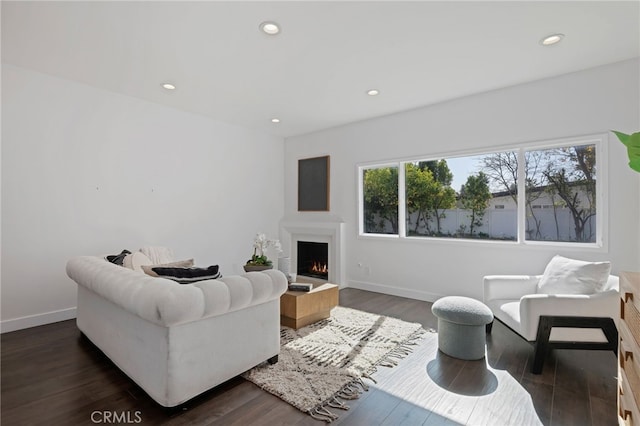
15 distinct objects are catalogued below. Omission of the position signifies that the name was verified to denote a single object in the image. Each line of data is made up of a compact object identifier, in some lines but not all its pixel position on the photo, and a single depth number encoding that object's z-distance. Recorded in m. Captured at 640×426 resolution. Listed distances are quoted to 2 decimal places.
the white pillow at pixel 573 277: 2.42
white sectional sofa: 1.75
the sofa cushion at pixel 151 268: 2.20
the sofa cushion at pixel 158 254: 3.46
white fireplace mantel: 5.09
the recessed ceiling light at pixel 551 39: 2.60
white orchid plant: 3.67
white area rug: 2.03
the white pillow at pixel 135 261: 2.61
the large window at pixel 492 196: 3.35
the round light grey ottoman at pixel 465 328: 2.52
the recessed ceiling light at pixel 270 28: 2.44
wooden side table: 3.15
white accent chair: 2.27
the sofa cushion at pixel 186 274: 2.06
